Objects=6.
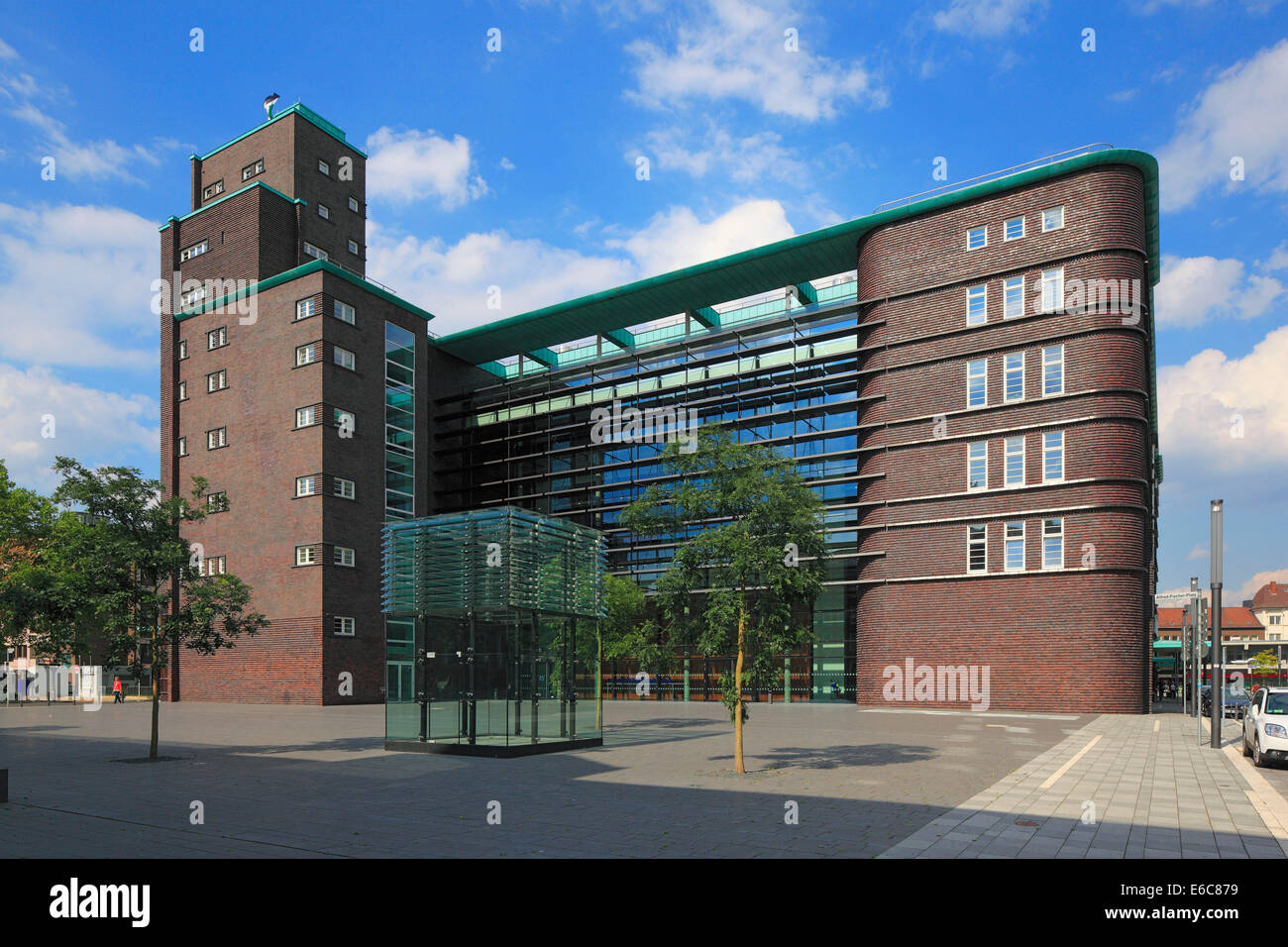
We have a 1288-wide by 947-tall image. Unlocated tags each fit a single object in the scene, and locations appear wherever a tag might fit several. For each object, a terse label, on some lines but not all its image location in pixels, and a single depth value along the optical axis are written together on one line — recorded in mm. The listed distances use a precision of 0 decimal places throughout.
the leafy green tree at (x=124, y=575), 20453
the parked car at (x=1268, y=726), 19359
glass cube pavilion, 20984
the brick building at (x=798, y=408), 39375
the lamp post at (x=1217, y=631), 24047
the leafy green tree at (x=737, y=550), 17688
